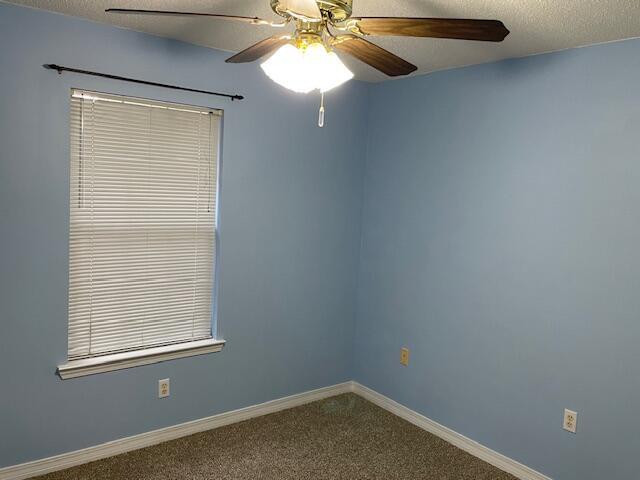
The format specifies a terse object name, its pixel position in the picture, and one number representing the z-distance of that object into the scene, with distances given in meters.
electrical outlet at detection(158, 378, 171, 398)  2.92
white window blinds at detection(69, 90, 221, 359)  2.62
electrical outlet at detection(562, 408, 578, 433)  2.55
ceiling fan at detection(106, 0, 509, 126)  1.45
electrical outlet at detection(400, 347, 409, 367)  3.43
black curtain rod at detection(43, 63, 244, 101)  2.41
